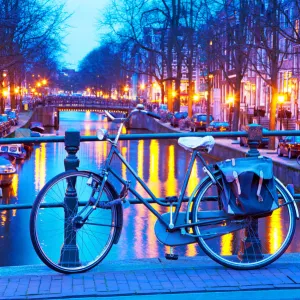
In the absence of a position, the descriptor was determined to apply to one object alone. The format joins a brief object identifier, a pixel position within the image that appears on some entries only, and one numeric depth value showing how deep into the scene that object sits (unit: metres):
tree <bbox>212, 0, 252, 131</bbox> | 38.37
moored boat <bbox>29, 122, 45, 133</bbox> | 66.81
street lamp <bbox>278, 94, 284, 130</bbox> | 43.64
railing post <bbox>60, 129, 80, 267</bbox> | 5.62
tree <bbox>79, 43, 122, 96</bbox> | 116.45
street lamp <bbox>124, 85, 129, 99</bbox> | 130.81
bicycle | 5.57
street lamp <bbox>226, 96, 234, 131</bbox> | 59.18
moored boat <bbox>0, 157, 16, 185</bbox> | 34.91
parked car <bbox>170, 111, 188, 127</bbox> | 65.56
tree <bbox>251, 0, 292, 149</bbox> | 31.06
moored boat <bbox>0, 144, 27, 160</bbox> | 46.99
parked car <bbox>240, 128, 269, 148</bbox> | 38.20
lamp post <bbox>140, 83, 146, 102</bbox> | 130.00
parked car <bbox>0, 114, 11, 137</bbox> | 49.73
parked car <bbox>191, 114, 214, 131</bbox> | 61.34
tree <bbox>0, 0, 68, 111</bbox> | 37.00
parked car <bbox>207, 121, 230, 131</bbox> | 55.22
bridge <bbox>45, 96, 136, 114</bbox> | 102.31
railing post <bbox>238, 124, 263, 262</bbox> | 5.84
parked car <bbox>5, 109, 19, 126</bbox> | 63.41
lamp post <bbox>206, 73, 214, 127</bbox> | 58.12
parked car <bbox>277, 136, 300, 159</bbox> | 34.09
